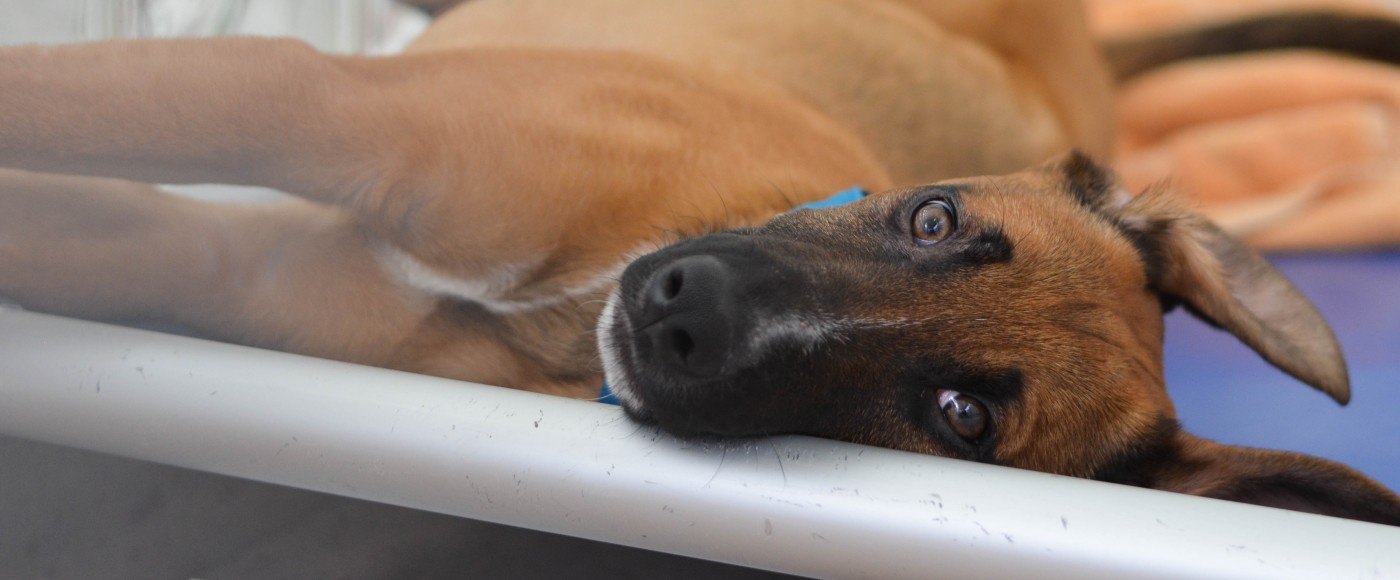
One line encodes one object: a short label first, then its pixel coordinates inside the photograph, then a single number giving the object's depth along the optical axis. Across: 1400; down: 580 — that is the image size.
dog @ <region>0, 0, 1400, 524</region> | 0.52
